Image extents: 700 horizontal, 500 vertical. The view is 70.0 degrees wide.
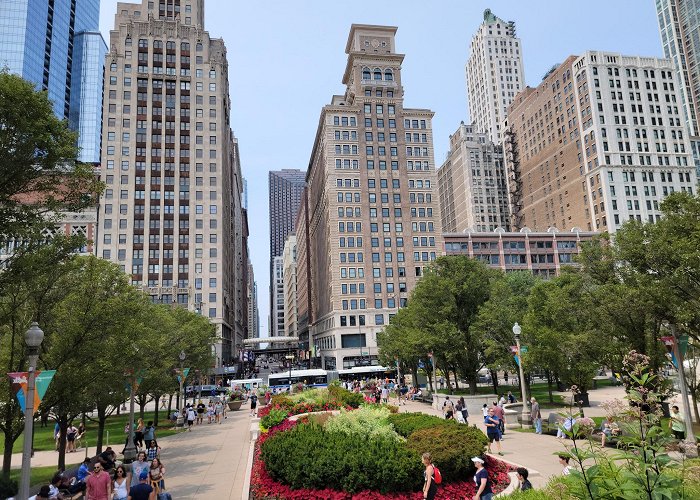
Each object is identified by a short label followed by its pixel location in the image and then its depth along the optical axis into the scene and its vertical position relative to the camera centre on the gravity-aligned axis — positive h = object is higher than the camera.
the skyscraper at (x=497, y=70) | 180.38 +95.93
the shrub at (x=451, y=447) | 14.46 -3.20
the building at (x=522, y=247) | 112.06 +19.84
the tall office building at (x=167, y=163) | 92.50 +35.99
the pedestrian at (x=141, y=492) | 12.14 -3.33
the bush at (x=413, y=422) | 18.55 -3.13
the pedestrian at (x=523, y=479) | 12.02 -3.42
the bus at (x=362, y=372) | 74.44 -4.30
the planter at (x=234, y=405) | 52.78 -5.79
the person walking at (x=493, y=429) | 20.28 -3.71
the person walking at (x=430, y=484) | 11.78 -3.36
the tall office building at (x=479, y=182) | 158.00 +49.09
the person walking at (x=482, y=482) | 11.72 -3.36
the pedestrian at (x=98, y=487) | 12.83 -3.33
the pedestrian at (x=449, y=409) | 27.55 -3.95
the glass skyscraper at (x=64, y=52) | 143.00 +96.17
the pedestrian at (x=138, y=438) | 26.39 -4.39
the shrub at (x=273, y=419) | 25.31 -3.59
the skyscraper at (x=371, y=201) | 92.25 +27.16
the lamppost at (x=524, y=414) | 26.92 -4.21
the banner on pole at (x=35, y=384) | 12.78 -0.66
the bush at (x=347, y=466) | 13.33 -3.28
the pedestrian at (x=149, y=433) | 25.75 -4.10
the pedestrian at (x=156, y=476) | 14.21 -3.52
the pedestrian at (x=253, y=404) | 43.95 -4.94
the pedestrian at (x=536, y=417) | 24.98 -4.17
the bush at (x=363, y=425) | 17.42 -2.96
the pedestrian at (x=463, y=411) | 27.51 -3.95
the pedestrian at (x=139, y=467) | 15.22 -3.46
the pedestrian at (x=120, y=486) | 13.14 -3.48
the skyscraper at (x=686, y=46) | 156.69 +89.60
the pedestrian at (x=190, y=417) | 36.65 -4.78
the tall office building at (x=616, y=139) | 111.94 +43.80
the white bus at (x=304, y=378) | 67.75 -4.34
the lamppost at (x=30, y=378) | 12.44 -0.48
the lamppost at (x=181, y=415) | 36.47 -5.01
